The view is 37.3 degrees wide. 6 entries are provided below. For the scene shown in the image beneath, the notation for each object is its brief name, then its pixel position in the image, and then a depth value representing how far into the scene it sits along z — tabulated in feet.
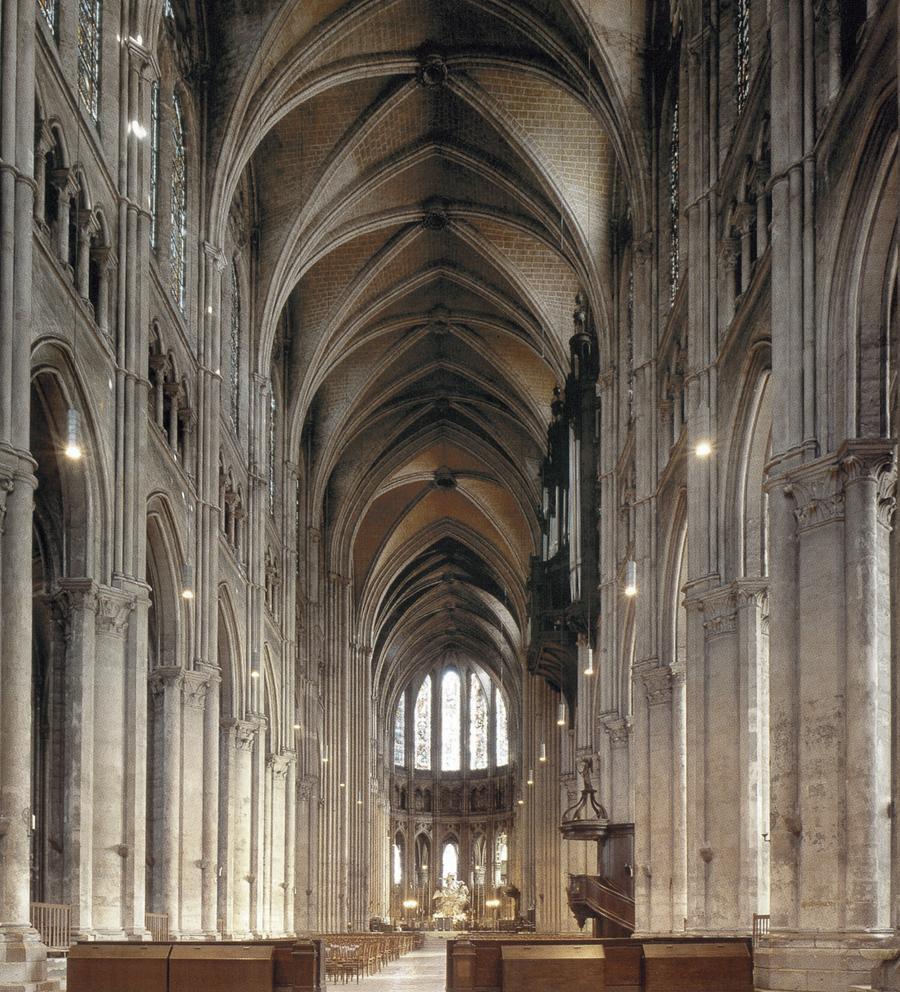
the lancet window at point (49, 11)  63.72
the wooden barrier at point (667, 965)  50.70
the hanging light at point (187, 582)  91.50
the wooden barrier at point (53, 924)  60.85
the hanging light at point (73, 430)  67.10
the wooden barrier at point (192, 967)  50.67
